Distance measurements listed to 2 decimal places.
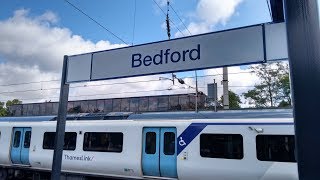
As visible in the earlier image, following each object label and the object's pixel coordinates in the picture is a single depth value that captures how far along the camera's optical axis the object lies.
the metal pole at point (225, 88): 13.47
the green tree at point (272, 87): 25.46
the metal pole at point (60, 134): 4.74
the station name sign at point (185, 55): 3.59
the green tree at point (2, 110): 48.28
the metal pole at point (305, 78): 1.93
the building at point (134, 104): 30.11
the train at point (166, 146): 6.45
